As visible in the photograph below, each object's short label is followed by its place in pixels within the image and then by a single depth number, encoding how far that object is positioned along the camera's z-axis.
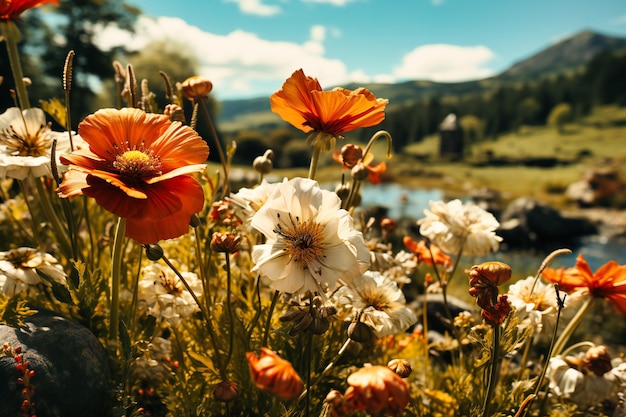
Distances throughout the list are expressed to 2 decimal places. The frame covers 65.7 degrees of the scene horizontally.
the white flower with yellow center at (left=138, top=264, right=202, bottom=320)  0.39
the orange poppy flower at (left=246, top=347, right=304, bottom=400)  0.20
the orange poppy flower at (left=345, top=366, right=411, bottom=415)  0.21
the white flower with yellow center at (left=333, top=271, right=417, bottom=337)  0.35
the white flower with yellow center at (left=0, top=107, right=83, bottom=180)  0.38
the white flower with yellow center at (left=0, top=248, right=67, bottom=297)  0.37
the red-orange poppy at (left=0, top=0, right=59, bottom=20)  0.36
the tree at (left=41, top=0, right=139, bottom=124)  14.57
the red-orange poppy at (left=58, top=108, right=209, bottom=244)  0.25
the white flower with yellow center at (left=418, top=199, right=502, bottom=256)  0.44
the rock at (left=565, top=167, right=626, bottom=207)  13.51
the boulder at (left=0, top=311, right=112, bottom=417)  0.33
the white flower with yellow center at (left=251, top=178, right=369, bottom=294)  0.27
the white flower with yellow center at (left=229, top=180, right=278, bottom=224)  0.33
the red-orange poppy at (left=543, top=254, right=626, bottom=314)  0.38
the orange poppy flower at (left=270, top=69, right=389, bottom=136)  0.30
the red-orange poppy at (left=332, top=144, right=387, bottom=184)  0.39
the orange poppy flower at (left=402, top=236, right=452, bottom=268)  0.51
